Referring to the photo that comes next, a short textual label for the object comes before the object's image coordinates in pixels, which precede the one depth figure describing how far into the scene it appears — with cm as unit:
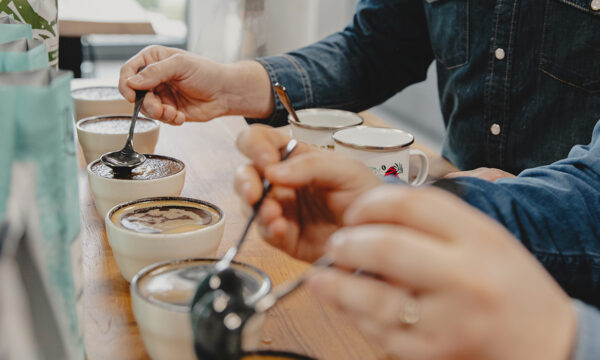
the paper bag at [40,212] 44
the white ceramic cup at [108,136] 113
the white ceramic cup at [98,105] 136
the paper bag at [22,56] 60
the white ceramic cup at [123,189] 92
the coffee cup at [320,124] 116
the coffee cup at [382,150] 100
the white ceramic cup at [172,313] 55
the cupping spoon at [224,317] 47
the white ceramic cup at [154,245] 72
